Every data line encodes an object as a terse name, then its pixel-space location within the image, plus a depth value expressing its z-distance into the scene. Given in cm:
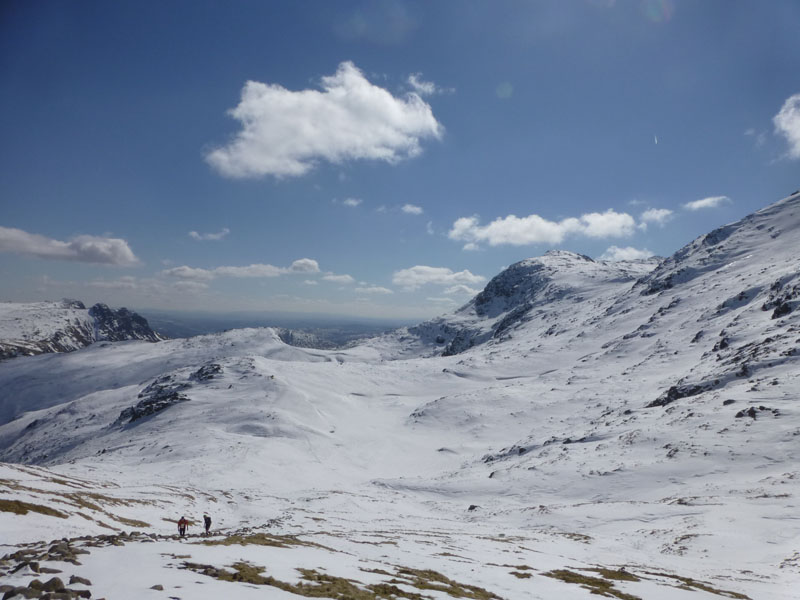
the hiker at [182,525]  2539
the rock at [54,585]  977
